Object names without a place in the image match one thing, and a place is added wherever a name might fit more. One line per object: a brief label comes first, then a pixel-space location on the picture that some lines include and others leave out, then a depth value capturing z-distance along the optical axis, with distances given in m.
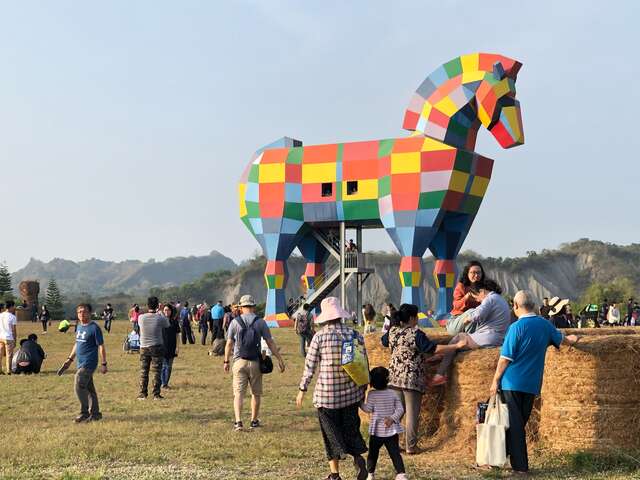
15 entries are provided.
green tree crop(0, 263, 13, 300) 62.84
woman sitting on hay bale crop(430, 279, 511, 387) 8.97
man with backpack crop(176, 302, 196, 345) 28.05
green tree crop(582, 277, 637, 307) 57.43
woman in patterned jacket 8.93
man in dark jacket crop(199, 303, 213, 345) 28.06
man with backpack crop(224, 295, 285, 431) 10.60
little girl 7.67
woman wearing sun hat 7.63
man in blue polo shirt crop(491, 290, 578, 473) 7.81
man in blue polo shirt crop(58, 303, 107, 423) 11.39
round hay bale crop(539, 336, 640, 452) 8.05
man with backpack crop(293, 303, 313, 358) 19.86
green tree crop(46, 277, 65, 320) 64.45
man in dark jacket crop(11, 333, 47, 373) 18.02
